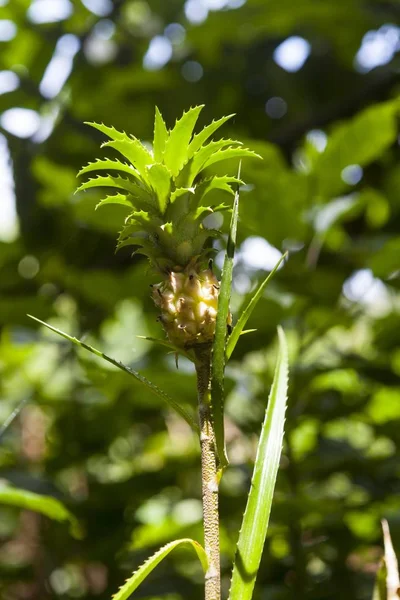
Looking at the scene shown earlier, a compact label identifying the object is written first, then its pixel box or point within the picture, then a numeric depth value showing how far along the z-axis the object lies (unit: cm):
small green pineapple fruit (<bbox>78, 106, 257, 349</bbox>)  98
